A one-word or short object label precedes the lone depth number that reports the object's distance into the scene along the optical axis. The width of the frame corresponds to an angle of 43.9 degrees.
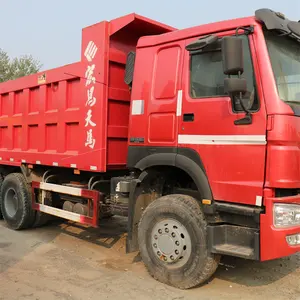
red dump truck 3.50
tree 24.83
